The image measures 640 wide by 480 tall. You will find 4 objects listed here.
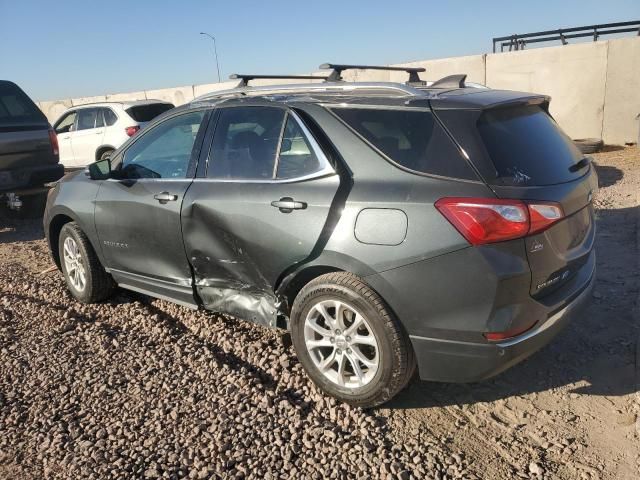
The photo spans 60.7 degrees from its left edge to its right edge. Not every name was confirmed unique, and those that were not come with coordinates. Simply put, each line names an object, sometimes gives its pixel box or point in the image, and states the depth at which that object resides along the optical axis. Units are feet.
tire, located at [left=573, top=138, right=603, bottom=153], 37.40
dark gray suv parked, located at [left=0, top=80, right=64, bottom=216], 24.47
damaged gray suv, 8.51
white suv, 37.52
